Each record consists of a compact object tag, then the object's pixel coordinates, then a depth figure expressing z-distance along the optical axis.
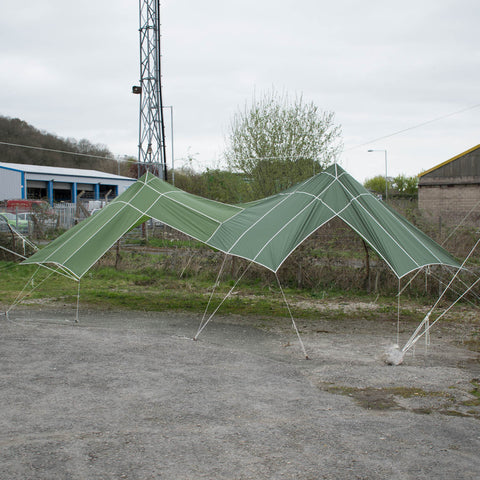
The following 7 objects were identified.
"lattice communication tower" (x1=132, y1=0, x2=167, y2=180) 26.83
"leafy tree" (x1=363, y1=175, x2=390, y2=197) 58.54
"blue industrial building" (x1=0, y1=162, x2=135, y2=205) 40.16
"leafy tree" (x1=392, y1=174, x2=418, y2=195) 51.03
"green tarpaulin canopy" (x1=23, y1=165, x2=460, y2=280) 7.93
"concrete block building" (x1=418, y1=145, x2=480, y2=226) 24.38
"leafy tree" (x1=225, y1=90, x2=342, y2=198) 17.58
